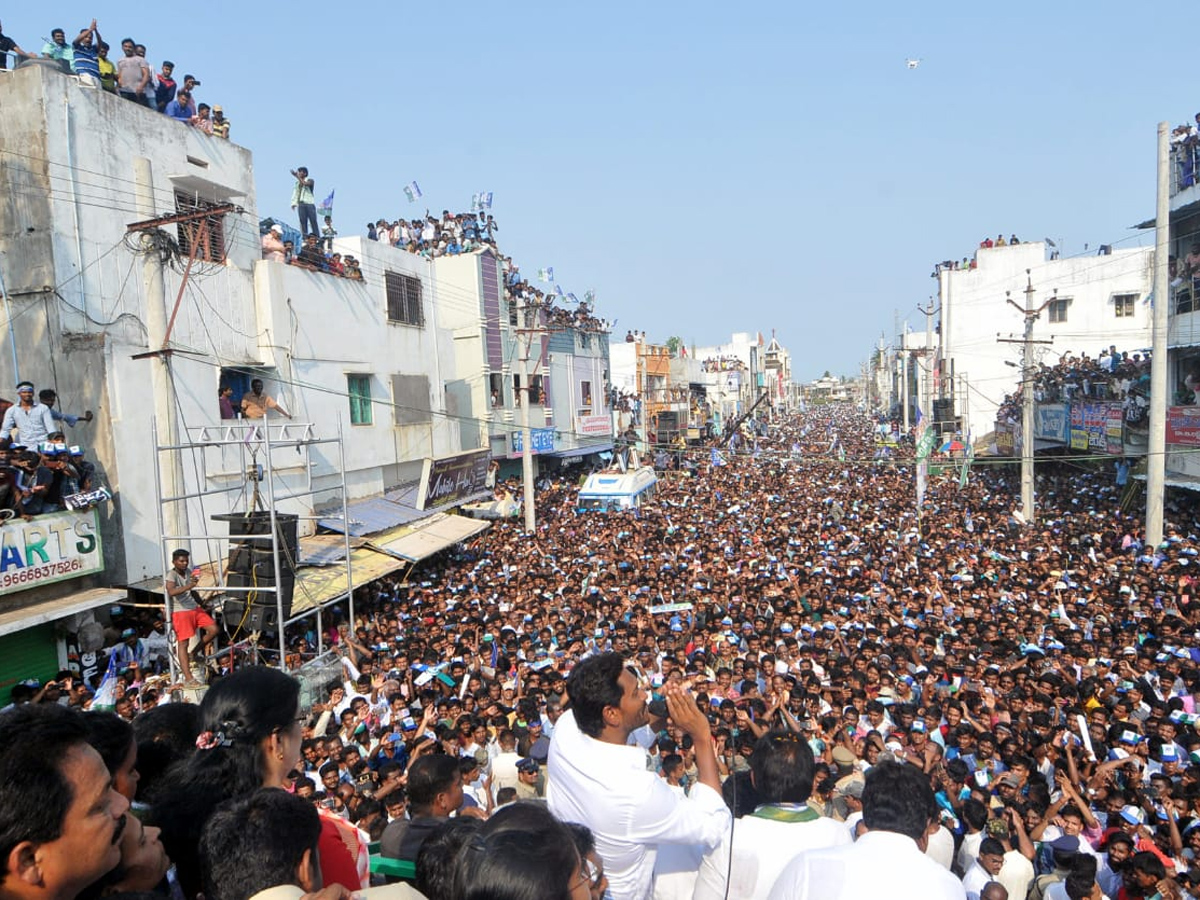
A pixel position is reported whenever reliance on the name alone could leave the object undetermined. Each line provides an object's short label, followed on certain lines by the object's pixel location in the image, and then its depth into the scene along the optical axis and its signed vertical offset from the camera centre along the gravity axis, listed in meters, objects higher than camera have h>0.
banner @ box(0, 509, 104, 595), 9.35 -1.61
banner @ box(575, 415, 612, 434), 31.22 -1.26
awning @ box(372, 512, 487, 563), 14.80 -2.66
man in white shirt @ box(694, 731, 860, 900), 2.66 -1.46
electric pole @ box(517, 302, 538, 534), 20.44 -1.96
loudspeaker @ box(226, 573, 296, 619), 10.45 -2.25
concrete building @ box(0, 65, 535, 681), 10.19 +1.16
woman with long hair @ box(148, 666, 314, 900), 2.54 -1.14
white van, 22.62 -2.75
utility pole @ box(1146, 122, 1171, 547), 15.01 -0.49
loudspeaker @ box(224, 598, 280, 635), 10.21 -2.60
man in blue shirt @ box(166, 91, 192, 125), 13.88 +5.02
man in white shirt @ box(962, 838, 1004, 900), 4.54 -2.70
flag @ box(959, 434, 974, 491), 25.54 -3.12
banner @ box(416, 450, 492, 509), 17.81 -1.85
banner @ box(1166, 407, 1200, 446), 16.75 -1.19
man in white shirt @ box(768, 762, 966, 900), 2.15 -1.29
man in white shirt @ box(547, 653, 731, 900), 2.55 -1.24
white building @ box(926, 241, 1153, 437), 36.50 +2.68
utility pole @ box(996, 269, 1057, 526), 18.73 -1.27
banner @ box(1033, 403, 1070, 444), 24.66 -1.52
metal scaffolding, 9.88 -1.24
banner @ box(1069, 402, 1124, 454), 20.19 -1.48
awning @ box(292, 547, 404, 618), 11.76 -2.72
